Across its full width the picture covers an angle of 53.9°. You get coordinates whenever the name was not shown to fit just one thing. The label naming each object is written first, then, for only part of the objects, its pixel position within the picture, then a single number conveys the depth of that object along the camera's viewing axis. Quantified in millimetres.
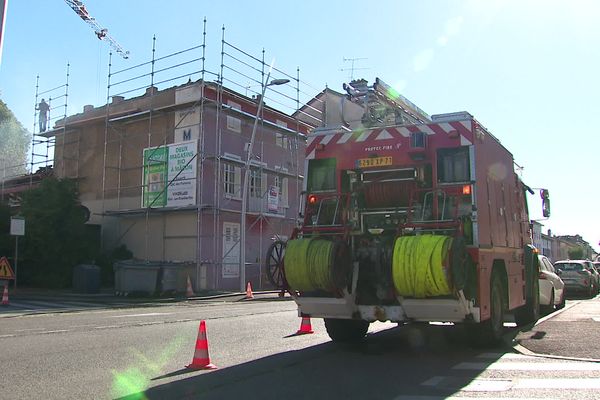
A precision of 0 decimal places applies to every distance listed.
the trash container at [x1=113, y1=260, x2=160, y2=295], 22531
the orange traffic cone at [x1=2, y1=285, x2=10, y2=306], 18359
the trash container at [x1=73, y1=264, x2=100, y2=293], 23375
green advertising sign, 27141
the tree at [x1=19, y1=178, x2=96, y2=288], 25281
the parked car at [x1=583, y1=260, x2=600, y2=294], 24441
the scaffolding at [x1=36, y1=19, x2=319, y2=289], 26547
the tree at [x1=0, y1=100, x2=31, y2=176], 55344
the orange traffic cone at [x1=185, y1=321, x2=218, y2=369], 7554
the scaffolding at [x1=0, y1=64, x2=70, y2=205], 32512
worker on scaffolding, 33156
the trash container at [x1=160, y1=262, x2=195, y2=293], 22922
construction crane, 48812
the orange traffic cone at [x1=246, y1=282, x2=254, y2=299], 23083
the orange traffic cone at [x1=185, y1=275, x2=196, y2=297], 23228
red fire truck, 7562
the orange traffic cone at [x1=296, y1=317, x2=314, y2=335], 11011
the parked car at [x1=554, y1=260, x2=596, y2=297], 22828
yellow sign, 19223
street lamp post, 24594
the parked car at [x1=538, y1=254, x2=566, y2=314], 14312
